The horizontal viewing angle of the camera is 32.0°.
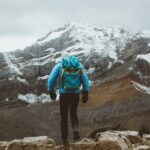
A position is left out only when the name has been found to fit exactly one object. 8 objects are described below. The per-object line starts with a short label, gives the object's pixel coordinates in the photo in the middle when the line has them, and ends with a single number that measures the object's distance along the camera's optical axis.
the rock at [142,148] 5.29
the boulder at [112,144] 4.92
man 5.09
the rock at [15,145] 5.10
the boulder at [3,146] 5.73
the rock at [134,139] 7.24
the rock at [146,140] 6.54
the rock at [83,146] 5.15
